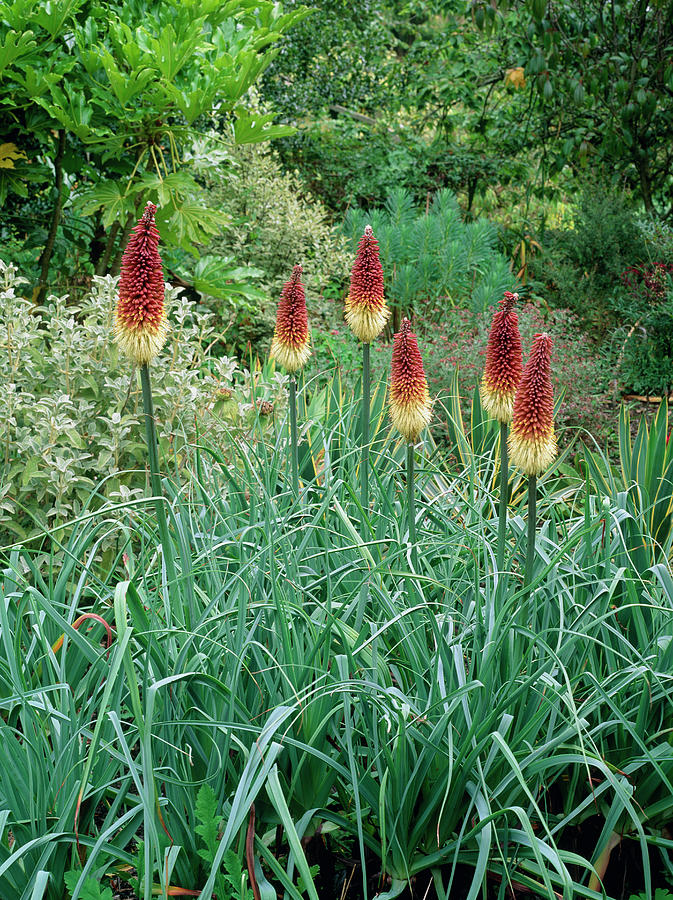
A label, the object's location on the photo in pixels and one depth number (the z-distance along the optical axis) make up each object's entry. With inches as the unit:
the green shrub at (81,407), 126.6
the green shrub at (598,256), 322.0
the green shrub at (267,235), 292.2
